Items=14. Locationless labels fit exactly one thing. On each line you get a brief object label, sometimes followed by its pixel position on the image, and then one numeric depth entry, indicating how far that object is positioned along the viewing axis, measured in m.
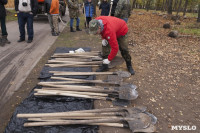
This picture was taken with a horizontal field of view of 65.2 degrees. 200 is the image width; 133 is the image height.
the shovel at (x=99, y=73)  3.59
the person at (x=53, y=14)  6.65
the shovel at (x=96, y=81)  3.26
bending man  2.97
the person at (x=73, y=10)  7.43
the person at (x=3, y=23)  5.35
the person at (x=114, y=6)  6.18
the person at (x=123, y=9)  5.37
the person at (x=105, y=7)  6.83
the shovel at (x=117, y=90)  2.85
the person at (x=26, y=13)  5.49
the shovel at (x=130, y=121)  2.19
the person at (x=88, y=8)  7.91
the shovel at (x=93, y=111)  2.27
